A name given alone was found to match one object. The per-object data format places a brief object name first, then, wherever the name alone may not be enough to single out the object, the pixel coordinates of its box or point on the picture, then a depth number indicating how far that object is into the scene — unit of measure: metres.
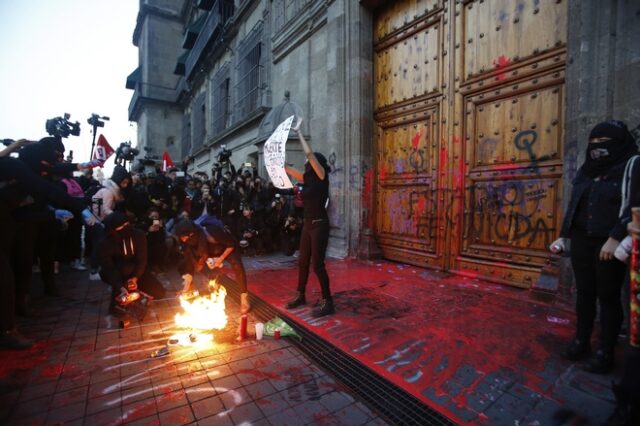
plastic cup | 3.25
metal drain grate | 2.10
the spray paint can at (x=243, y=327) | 3.22
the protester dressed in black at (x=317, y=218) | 3.74
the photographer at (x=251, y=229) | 7.59
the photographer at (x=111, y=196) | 4.90
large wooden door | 4.20
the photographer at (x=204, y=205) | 7.07
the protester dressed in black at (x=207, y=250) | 3.90
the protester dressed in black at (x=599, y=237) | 2.37
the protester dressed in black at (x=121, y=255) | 3.90
